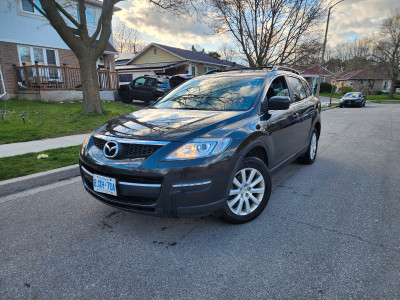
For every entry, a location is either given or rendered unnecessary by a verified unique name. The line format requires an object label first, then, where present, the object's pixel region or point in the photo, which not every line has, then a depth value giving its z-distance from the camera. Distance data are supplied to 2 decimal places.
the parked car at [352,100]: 23.39
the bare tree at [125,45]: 54.56
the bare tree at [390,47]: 40.00
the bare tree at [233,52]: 20.93
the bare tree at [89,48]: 9.44
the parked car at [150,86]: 13.02
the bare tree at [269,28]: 17.14
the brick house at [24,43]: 14.16
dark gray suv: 2.38
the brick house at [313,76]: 46.09
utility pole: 17.58
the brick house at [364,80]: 64.50
